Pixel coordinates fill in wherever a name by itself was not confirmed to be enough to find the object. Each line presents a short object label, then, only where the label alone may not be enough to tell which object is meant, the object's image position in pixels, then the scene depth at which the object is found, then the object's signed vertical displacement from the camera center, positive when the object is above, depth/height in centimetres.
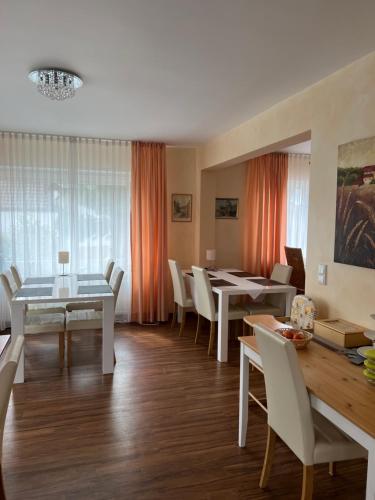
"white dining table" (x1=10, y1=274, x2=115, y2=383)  335 -78
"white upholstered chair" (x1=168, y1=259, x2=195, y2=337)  459 -93
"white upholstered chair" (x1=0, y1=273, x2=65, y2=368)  355 -106
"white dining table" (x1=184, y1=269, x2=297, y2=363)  387 -82
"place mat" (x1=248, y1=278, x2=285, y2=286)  422 -75
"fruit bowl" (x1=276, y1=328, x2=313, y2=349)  211 -69
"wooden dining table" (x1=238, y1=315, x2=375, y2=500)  137 -77
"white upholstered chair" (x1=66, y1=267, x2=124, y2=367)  363 -104
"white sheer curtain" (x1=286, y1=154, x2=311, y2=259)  582 +35
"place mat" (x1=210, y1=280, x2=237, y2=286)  418 -75
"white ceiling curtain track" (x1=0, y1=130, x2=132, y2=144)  468 +109
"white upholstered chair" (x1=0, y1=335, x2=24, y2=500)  143 -66
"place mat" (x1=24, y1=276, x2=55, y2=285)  416 -76
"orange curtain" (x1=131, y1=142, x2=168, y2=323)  513 -20
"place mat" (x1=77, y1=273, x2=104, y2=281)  443 -76
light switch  270 -40
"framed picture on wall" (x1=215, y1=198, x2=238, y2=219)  554 +17
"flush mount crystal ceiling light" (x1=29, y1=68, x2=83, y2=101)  265 +102
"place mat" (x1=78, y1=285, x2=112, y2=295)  374 -76
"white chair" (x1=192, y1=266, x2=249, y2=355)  399 -98
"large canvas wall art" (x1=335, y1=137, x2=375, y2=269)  226 +10
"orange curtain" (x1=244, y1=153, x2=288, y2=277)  564 +16
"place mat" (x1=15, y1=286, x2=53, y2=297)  351 -76
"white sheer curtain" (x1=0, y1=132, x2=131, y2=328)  477 +18
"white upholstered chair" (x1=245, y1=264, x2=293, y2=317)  409 -100
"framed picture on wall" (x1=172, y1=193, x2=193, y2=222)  547 +17
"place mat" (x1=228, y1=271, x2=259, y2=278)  478 -75
